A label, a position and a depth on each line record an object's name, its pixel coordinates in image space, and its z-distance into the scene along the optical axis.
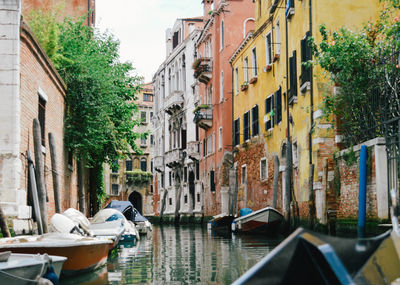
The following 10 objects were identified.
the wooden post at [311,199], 14.73
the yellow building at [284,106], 14.94
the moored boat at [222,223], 21.45
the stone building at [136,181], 50.47
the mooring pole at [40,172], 10.27
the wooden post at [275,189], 18.44
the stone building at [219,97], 27.58
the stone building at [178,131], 35.19
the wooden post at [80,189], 16.58
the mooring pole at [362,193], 10.14
